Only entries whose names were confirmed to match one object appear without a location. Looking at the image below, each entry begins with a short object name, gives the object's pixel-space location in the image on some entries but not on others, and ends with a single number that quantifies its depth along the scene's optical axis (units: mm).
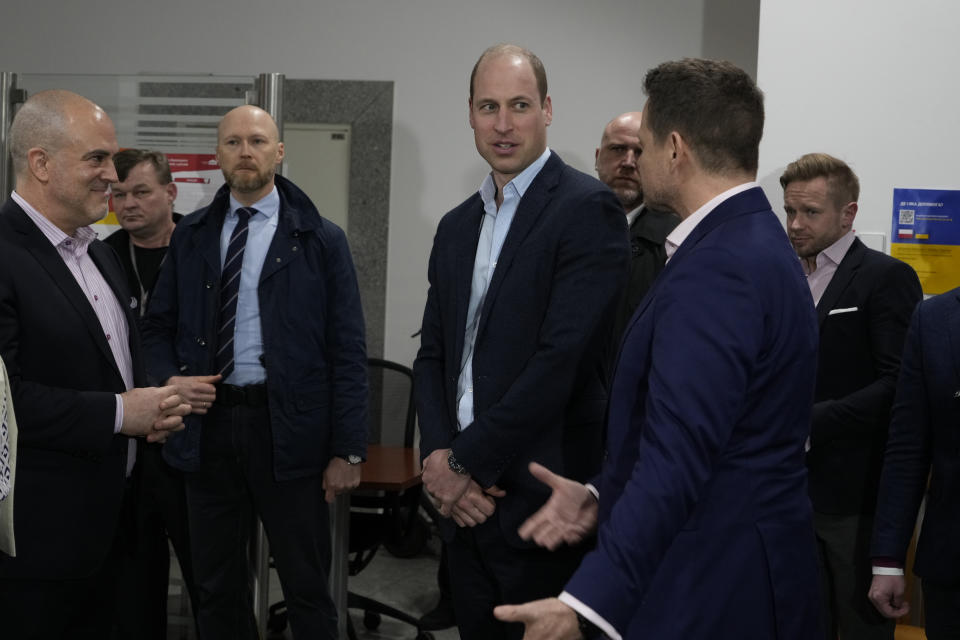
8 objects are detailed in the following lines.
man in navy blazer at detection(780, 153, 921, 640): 2729
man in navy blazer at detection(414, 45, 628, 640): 2039
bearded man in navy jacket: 2867
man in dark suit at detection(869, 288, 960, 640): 1998
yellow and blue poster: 3238
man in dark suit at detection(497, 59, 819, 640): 1346
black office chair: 3684
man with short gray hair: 2184
